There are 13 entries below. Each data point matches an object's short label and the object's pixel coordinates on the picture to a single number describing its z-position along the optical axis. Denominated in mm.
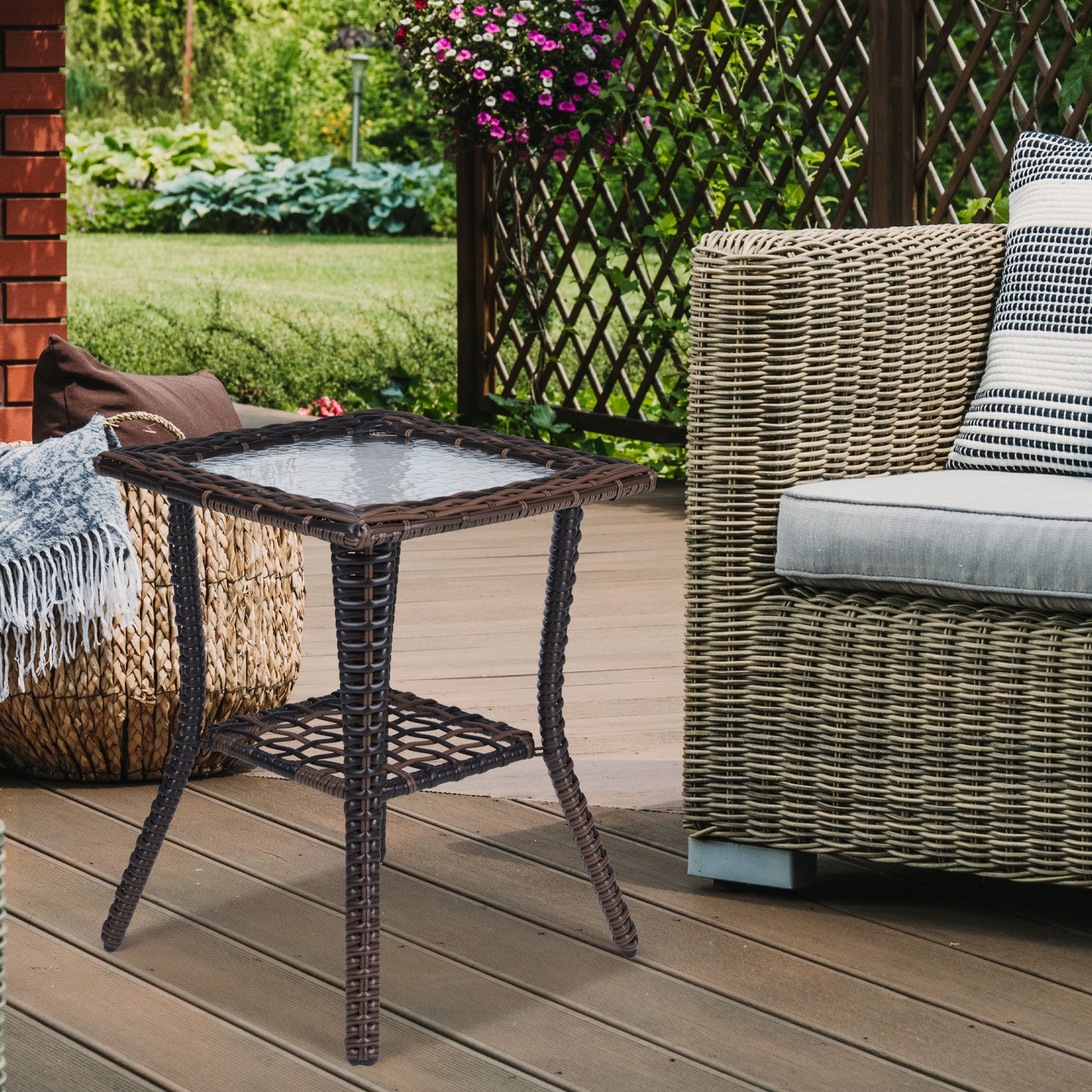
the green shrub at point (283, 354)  11342
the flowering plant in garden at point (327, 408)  9490
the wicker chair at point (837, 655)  3079
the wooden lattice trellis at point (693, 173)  6639
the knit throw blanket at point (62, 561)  3734
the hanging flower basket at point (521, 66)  8212
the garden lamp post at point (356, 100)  21335
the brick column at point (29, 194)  6109
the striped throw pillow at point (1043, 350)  3471
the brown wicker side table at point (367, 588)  2636
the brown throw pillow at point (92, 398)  3961
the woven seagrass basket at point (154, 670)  3868
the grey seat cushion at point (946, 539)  2969
